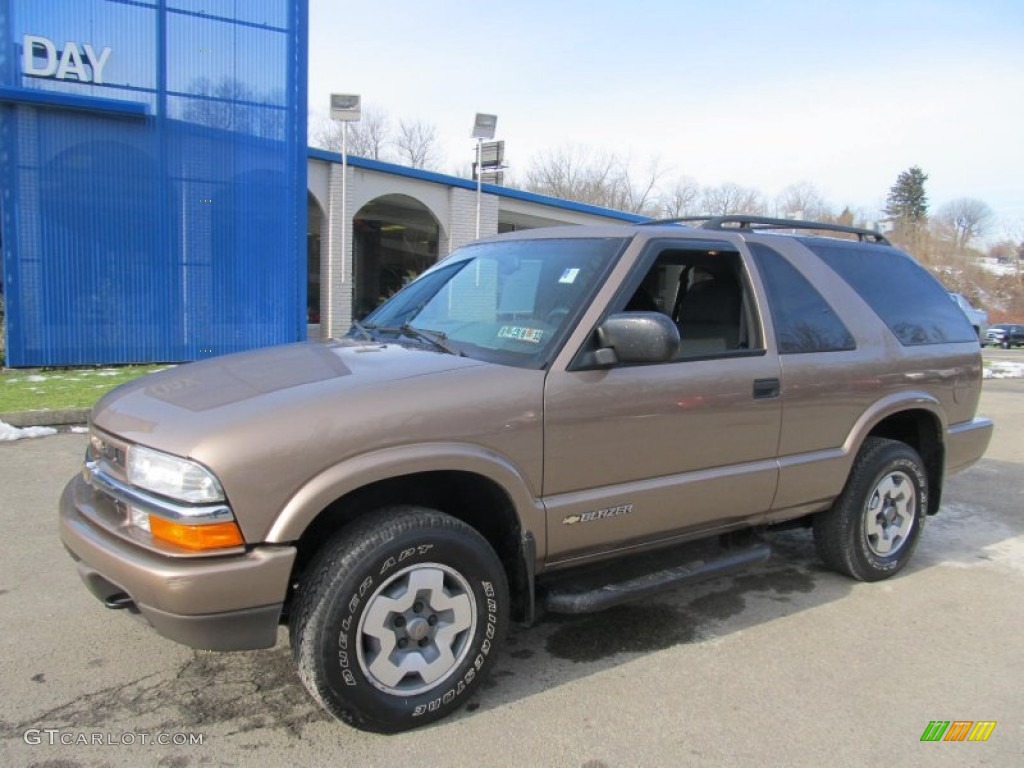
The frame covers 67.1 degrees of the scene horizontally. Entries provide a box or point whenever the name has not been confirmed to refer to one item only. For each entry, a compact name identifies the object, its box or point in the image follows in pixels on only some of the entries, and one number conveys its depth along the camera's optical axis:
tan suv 2.54
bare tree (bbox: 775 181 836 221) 48.68
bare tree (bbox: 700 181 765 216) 51.00
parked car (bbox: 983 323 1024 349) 36.09
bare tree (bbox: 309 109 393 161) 49.75
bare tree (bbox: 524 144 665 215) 47.09
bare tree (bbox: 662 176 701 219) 52.41
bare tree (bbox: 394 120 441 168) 53.06
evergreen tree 86.00
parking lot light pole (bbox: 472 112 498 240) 14.05
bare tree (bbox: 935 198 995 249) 72.19
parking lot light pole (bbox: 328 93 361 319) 12.23
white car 17.51
